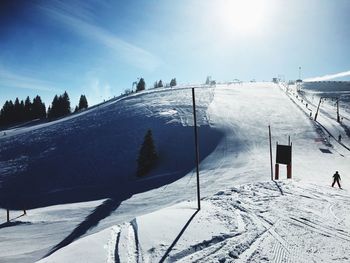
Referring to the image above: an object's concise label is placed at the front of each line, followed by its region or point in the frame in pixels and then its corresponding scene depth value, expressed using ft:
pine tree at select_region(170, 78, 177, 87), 428.97
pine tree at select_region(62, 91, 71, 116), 337.52
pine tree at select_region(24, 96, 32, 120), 357.00
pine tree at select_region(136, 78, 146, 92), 382.01
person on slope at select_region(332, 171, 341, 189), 72.84
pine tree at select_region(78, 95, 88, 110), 360.07
